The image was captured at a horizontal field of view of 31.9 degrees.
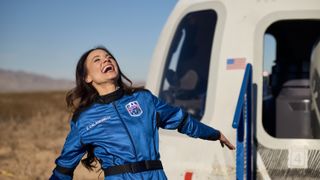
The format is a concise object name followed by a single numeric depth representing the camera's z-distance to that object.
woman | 3.17
